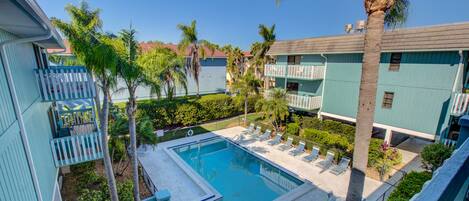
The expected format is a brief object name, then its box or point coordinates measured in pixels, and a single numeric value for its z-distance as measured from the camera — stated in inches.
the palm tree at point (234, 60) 1418.7
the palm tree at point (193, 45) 859.4
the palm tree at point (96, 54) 233.9
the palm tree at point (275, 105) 663.8
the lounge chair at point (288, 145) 606.5
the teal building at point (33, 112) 160.6
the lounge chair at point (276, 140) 637.9
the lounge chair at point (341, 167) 477.7
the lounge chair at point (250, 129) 739.4
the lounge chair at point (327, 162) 503.2
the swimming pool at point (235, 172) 446.3
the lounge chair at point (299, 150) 579.4
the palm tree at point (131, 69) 265.9
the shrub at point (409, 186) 278.9
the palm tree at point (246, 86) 799.7
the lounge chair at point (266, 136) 680.2
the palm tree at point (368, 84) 209.6
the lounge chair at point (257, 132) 716.0
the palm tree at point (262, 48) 1045.2
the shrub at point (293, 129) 669.9
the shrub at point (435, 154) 385.2
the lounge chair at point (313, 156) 537.7
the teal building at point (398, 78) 469.7
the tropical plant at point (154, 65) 297.3
